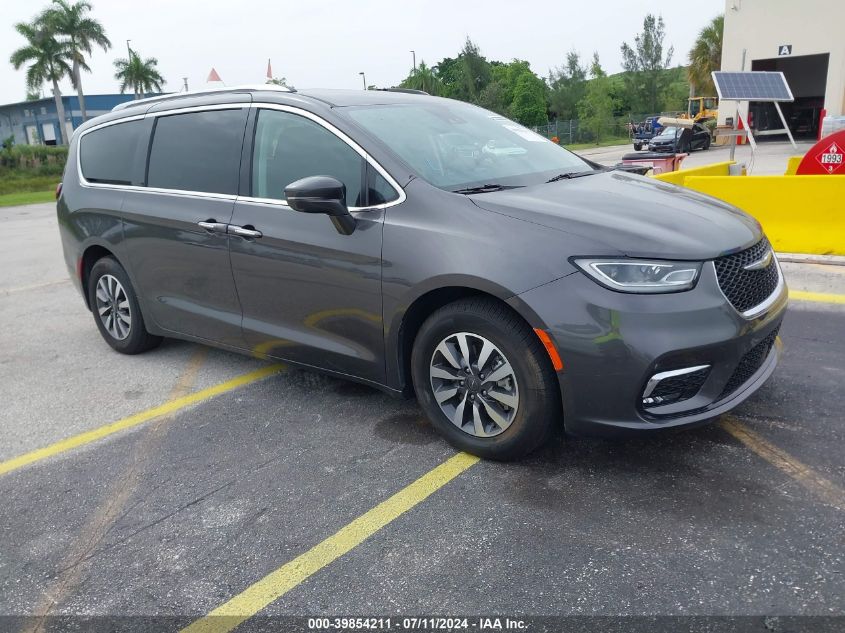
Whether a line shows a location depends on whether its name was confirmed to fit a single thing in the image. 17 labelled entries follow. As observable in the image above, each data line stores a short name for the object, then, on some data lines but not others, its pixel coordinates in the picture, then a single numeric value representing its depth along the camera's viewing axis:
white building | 28.28
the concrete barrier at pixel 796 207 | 6.91
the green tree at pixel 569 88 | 57.00
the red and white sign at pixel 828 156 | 8.27
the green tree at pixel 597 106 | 47.88
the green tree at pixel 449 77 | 55.22
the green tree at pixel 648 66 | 54.59
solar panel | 10.32
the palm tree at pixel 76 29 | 52.72
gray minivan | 2.93
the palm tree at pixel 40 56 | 52.62
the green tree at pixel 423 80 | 65.38
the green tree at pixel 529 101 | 63.43
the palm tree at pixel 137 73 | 65.62
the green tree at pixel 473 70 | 53.34
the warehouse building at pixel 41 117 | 73.12
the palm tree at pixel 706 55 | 47.19
